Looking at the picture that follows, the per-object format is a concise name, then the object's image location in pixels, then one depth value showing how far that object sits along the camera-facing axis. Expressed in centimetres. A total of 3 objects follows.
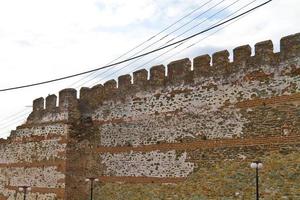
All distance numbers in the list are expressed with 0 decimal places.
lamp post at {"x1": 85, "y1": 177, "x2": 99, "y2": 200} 1869
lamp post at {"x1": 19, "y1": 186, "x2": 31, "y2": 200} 2051
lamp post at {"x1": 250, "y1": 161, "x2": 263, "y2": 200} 1316
